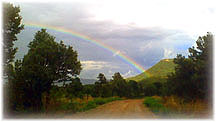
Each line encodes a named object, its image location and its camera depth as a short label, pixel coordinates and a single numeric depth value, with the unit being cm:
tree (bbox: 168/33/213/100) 1788
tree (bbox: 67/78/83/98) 1899
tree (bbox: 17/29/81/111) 1809
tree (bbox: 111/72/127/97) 7121
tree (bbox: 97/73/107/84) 5951
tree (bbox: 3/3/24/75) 1911
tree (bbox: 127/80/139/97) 7815
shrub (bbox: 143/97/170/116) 1550
